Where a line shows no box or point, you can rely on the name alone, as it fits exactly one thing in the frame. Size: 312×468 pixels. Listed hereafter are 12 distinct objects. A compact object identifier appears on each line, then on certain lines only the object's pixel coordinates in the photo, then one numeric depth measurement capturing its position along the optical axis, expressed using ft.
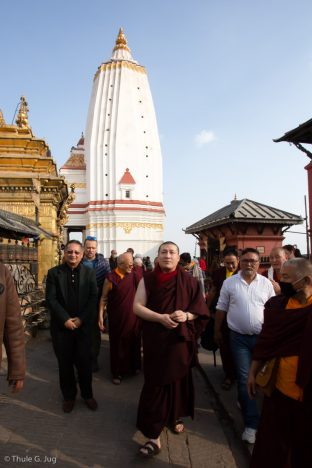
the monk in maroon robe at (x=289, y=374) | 7.38
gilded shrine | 32.48
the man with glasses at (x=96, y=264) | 17.93
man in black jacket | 12.65
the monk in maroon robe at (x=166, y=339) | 10.13
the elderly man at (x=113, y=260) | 33.61
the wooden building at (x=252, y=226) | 46.65
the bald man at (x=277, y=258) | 14.08
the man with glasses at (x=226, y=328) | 15.18
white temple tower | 95.04
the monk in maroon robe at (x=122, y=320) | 16.11
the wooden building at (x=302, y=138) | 35.45
